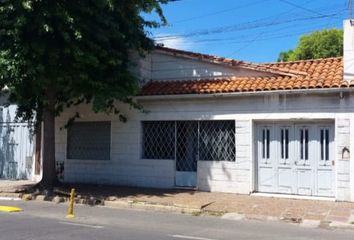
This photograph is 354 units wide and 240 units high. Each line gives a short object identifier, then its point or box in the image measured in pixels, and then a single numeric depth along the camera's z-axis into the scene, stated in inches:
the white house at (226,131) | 557.0
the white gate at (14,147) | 795.0
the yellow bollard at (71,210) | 452.0
